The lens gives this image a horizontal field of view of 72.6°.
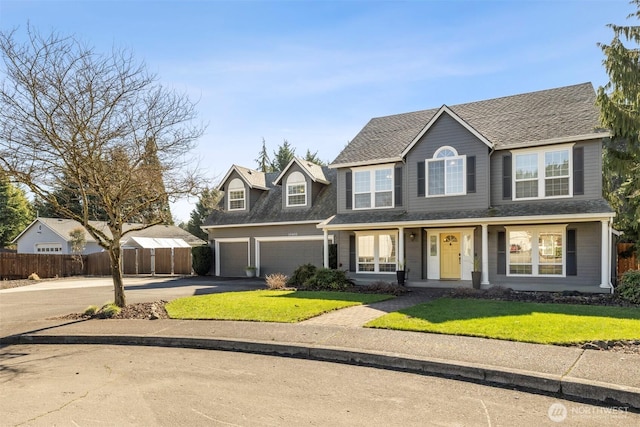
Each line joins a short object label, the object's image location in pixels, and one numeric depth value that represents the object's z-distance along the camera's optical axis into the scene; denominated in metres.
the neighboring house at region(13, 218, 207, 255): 36.75
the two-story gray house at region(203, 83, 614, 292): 16.09
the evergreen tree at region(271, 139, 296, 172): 51.84
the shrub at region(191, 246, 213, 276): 27.12
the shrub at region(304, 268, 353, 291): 17.41
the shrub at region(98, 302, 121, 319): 11.42
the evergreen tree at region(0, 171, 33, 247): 47.31
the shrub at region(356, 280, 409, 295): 15.84
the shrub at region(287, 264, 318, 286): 18.86
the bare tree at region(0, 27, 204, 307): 10.48
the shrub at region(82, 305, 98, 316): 11.71
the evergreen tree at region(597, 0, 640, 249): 14.98
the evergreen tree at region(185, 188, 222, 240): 49.28
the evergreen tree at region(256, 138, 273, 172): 60.34
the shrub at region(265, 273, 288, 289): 17.81
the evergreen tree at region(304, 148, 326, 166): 52.12
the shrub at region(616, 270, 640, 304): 12.84
